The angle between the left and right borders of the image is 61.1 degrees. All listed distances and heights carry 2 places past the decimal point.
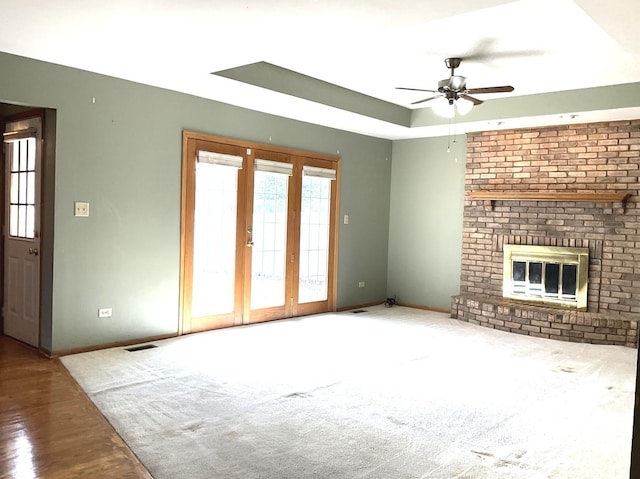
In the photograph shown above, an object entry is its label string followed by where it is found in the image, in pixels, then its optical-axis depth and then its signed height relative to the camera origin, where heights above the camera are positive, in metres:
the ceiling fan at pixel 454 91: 4.59 +1.16
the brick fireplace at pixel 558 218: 5.76 +0.14
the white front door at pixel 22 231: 4.65 -0.16
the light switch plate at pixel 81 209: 4.53 +0.05
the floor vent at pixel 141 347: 4.77 -1.16
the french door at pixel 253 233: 5.40 -0.13
